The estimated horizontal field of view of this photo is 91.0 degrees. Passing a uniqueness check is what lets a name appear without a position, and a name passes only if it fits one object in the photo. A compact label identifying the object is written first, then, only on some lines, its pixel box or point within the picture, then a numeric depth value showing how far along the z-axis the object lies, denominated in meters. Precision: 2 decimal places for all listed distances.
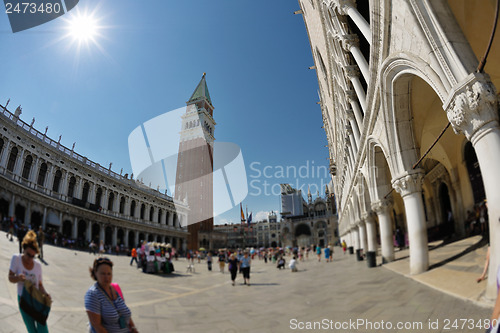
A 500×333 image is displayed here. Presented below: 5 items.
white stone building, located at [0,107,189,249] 23.81
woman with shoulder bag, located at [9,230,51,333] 2.68
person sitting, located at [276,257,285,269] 17.74
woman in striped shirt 2.04
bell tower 65.06
